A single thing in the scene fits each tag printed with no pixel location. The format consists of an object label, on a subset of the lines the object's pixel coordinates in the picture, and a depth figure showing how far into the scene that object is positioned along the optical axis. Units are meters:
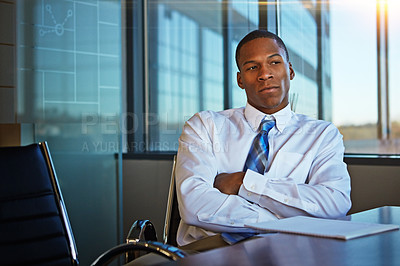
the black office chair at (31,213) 1.52
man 1.75
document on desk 1.16
